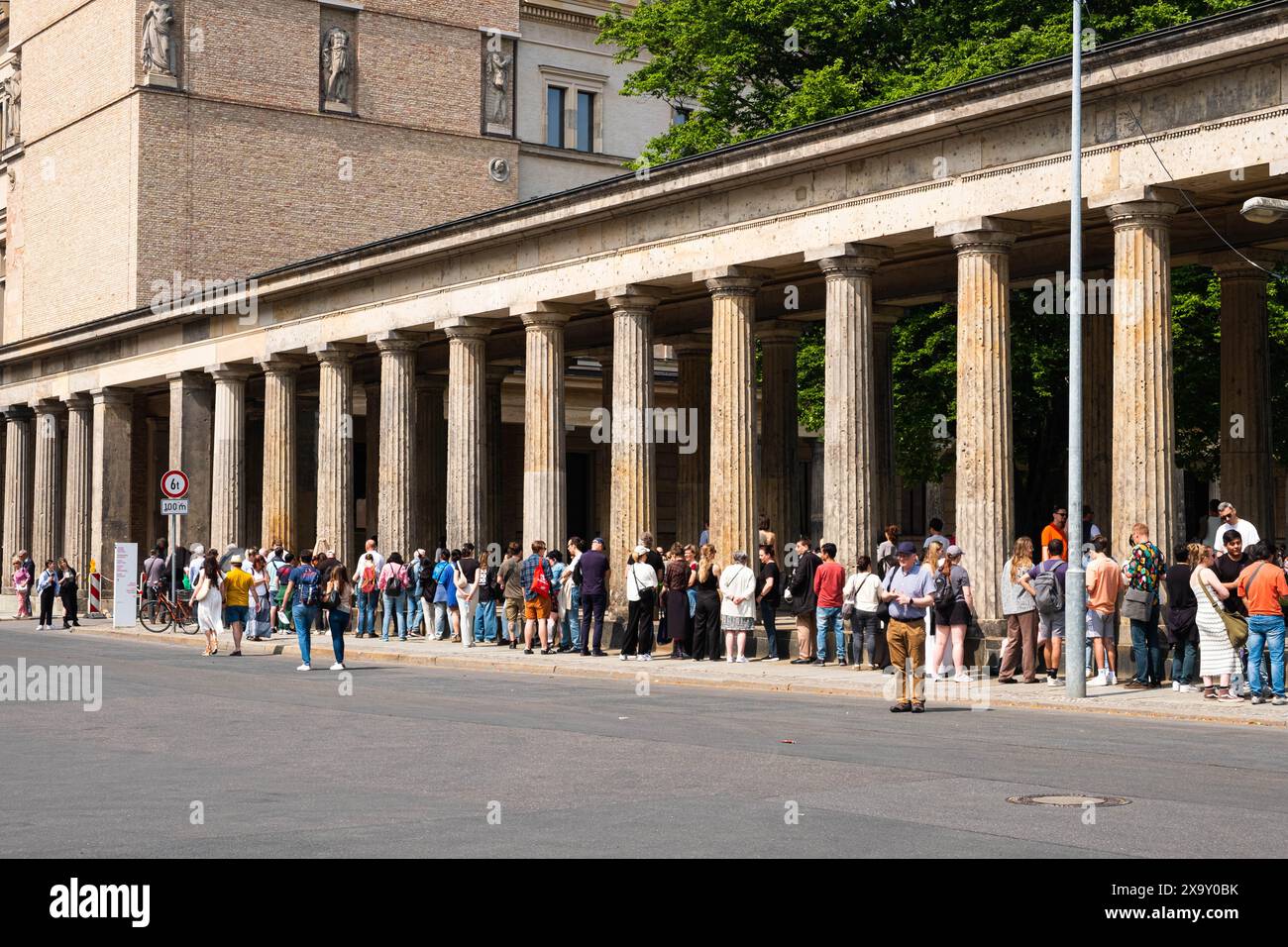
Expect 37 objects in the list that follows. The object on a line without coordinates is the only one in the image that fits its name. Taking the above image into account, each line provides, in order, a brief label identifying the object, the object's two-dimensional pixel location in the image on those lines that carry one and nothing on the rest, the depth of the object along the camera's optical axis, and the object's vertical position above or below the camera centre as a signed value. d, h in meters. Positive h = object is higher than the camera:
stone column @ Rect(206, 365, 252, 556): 46.41 +1.88
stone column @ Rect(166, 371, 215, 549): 48.16 +2.70
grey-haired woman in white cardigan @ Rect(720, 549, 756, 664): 28.33 -1.11
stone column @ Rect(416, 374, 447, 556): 46.22 +1.93
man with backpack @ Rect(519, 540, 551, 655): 31.20 -1.07
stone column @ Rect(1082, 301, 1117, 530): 32.25 +2.16
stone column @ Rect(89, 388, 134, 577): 51.62 +1.78
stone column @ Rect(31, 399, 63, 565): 55.16 +1.48
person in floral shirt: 22.52 -0.66
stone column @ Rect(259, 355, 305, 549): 43.66 +1.94
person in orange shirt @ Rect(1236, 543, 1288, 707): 20.47 -0.86
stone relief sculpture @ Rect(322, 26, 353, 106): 60.81 +15.67
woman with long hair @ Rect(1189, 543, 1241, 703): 21.06 -1.17
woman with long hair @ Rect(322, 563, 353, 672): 27.05 -1.05
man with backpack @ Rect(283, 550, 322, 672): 27.58 -1.00
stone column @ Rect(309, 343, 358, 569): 41.94 +2.01
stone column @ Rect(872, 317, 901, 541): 35.50 +2.29
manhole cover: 12.14 -1.79
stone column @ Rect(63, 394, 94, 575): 53.19 +1.45
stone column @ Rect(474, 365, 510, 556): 46.69 +2.00
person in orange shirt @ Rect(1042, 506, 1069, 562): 25.14 +0.08
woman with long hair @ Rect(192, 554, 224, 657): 30.98 -1.22
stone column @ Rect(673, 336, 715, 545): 40.09 +2.02
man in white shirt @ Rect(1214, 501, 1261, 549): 22.42 +0.11
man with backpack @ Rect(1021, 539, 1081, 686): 23.59 -0.83
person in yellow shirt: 30.03 -1.01
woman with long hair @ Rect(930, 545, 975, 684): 23.84 -1.09
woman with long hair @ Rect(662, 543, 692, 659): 29.31 -1.02
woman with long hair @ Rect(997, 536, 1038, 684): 23.81 -1.00
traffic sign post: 36.91 +0.86
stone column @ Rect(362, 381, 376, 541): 49.34 +2.36
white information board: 41.56 -1.23
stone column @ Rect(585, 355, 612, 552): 52.94 +1.42
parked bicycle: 39.81 -1.86
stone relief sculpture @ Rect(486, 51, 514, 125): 64.88 +16.20
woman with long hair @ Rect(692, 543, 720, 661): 29.38 -1.28
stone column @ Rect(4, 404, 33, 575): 57.22 +1.66
